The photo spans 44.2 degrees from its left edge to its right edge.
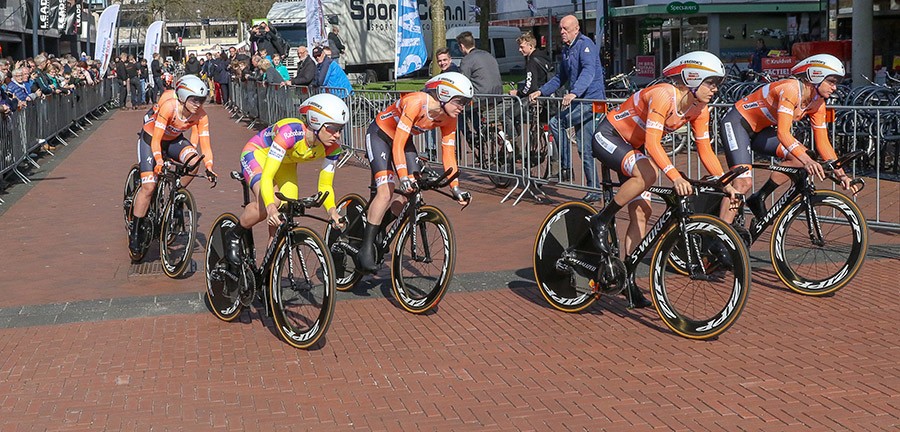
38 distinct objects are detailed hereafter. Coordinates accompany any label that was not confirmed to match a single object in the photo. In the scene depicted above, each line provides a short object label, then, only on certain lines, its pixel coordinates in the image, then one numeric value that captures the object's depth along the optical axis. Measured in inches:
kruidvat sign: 1005.8
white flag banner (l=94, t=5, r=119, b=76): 1546.5
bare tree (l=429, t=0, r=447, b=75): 1125.7
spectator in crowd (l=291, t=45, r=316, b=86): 823.7
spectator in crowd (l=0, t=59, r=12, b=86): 772.6
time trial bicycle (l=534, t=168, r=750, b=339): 252.5
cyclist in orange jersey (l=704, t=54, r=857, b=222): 308.0
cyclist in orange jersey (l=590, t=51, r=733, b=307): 268.8
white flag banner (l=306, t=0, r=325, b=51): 952.2
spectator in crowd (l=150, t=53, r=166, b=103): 1560.0
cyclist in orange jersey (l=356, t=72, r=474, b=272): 291.4
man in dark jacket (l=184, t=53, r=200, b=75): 1537.0
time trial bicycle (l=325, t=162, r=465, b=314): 287.3
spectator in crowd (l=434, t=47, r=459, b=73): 553.8
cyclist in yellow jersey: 267.4
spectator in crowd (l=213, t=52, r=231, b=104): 1509.6
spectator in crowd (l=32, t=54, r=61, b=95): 885.2
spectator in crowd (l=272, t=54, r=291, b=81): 1059.5
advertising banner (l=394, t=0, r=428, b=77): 842.2
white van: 1941.4
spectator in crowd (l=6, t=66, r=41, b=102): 727.1
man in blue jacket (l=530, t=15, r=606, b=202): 469.7
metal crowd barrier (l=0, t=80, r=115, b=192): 620.1
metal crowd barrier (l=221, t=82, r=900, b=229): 470.6
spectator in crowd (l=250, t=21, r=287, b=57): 1168.2
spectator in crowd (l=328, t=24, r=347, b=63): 924.6
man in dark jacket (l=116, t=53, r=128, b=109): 1615.4
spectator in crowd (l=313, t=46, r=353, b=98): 707.4
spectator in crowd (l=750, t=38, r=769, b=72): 1235.9
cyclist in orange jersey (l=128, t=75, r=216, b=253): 361.1
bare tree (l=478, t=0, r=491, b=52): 1417.0
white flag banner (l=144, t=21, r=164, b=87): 1662.5
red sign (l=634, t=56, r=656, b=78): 1771.5
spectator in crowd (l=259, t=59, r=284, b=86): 1000.5
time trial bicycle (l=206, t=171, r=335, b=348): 254.1
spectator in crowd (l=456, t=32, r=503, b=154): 545.3
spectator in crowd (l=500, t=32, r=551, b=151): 543.2
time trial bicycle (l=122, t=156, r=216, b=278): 354.0
